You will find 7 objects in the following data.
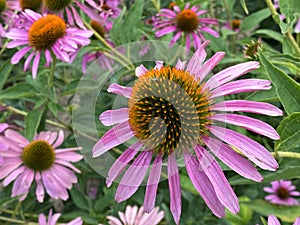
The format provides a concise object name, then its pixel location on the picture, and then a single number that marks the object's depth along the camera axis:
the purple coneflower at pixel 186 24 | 0.30
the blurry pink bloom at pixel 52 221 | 0.24
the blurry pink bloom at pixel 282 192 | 0.32
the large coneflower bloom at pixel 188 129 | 0.13
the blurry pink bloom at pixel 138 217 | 0.24
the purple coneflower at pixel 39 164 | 0.26
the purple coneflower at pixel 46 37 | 0.25
